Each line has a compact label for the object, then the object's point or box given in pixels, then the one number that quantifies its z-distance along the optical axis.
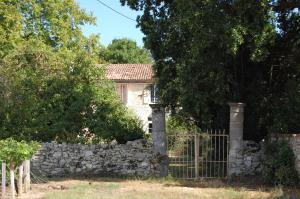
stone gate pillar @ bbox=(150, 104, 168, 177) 16.64
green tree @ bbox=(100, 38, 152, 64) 55.03
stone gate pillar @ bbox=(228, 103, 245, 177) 15.88
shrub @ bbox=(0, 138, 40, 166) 11.61
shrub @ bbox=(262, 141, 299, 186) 14.09
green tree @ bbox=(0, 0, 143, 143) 17.88
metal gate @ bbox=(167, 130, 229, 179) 16.39
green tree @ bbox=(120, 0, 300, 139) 13.96
